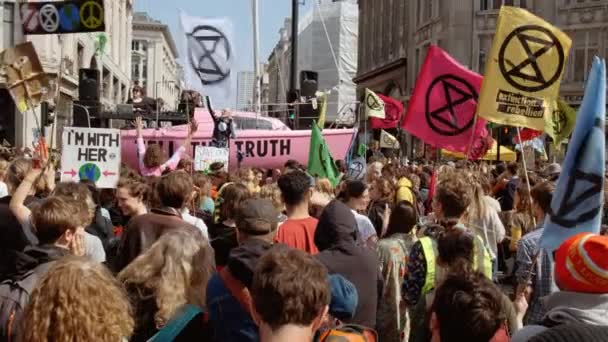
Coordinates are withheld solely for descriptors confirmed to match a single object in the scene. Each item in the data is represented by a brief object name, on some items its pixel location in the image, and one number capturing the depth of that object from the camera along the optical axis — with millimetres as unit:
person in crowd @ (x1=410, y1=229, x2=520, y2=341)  4086
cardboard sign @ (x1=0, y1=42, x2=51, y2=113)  9344
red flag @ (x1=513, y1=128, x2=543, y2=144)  18294
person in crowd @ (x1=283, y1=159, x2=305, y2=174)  10562
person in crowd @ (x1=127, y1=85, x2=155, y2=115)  24194
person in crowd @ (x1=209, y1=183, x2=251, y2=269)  5309
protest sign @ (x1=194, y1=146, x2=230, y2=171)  12151
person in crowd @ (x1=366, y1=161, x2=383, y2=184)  11241
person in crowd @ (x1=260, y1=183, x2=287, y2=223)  7090
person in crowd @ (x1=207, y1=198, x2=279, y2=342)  3462
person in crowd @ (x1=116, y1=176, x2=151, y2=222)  6012
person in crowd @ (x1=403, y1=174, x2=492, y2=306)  4863
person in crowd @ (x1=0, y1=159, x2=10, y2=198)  7714
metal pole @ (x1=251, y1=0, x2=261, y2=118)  18281
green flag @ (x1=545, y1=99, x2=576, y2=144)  15122
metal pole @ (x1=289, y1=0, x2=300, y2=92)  20859
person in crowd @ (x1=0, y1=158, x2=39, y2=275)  4905
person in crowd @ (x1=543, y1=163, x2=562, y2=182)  9116
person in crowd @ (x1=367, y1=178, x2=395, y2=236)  8031
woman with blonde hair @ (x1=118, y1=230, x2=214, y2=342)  3512
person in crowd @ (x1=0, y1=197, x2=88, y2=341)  3430
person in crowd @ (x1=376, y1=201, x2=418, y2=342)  5465
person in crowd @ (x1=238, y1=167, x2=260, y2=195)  9423
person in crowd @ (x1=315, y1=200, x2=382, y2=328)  4586
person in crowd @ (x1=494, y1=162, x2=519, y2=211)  11250
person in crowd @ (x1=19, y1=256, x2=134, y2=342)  2682
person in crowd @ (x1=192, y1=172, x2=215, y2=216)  7949
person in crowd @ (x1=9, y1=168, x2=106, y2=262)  5090
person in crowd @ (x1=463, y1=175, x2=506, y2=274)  6204
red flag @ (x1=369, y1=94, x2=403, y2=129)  20719
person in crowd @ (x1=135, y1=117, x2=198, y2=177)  8938
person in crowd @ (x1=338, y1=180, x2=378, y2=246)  6793
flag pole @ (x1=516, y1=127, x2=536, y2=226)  5938
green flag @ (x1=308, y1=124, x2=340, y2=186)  10047
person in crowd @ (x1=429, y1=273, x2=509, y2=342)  2973
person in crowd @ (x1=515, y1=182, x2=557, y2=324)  4742
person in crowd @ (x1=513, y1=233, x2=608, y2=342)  2994
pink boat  15672
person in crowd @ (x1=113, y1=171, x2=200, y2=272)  4996
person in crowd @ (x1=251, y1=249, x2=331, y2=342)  2717
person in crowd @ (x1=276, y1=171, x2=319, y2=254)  5324
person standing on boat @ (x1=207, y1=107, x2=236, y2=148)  14312
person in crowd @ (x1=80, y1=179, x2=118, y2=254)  6188
